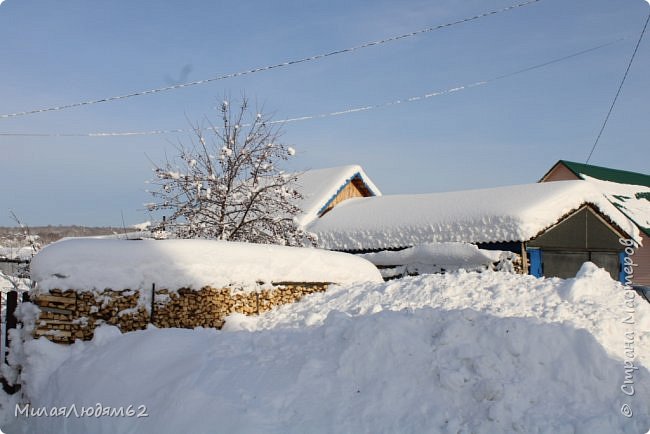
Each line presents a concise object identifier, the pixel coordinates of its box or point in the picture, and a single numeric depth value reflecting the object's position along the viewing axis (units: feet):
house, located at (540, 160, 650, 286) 83.92
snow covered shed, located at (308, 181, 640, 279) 60.44
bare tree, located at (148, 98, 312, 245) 57.93
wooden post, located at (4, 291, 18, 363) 32.60
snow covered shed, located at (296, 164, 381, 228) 80.38
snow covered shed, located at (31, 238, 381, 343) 31.91
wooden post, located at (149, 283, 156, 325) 33.78
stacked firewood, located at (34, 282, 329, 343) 31.63
